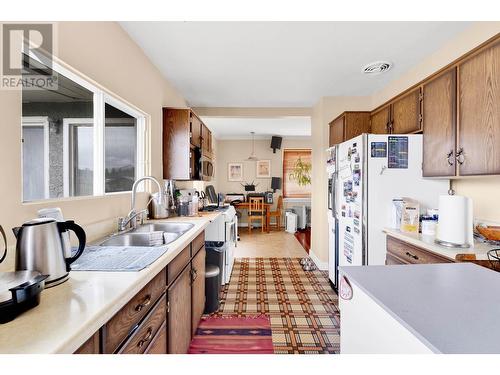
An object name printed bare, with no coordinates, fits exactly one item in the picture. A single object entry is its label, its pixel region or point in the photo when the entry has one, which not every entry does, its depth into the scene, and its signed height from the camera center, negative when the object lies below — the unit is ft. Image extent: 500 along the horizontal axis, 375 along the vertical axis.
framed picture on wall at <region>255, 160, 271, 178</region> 23.07 +1.65
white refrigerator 7.09 +0.07
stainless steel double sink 5.45 -1.18
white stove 9.69 -2.02
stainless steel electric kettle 2.77 -0.71
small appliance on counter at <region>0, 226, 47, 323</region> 2.10 -0.93
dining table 20.73 -1.80
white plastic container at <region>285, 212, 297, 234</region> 19.93 -2.84
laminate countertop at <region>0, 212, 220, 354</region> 1.87 -1.14
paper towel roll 5.19 -0.71
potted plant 22.52 +1.18
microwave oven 11.53 +0.86
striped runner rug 6.14 -3.93
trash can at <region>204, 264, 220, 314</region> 7.82 -3.24
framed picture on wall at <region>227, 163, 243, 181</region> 23.26 +1.47
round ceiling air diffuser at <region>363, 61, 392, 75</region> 8.33 +4.05
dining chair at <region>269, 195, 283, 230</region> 21.98 -2.31
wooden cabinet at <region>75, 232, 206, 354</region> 2.64 -1.85
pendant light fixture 22.25 +2.74
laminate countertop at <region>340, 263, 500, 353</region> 2.00 -1.19
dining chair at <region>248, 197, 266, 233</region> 20.35 -1.85
